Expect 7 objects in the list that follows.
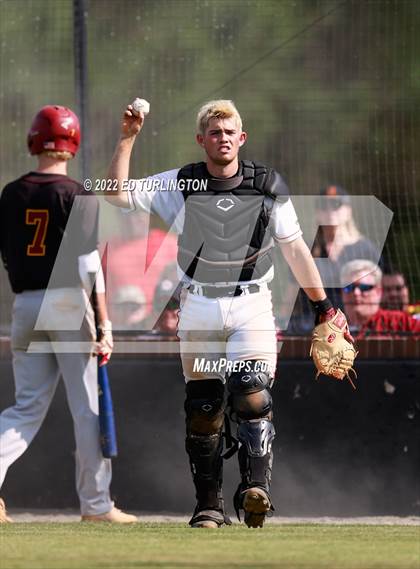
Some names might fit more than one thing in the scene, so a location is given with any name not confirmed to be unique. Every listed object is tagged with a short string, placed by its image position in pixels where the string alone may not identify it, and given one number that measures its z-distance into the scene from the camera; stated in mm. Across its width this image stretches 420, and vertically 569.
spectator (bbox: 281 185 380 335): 18641
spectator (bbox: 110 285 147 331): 18984
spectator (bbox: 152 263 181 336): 18828
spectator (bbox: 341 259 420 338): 18687
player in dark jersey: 15977
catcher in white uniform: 14352
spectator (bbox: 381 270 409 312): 18766
